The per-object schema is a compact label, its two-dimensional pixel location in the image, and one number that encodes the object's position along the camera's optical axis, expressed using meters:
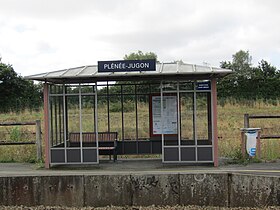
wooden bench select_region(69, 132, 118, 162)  13.14
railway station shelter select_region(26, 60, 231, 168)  12.07
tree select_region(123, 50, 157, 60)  74.86
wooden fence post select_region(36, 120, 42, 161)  13.49
